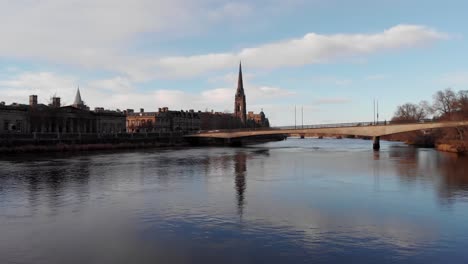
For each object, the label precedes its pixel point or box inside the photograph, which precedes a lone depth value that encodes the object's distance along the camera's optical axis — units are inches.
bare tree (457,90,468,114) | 2459.6
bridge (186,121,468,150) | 2629.7
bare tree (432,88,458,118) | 3065.9
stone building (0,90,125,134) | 3604.8
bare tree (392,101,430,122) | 4336.6
